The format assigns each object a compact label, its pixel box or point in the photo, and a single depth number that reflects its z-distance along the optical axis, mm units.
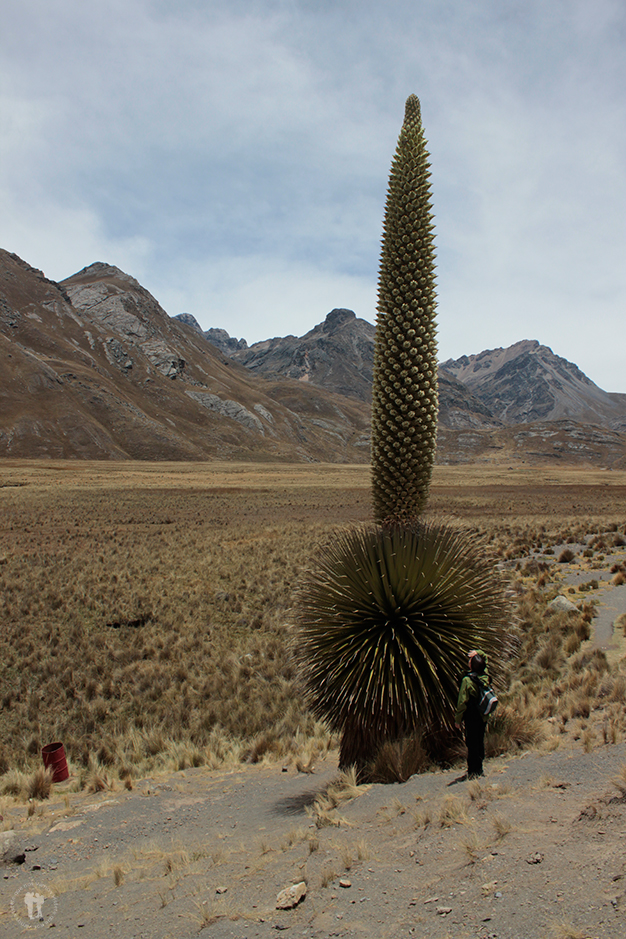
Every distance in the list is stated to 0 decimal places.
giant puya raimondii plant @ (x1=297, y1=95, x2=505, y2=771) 4781
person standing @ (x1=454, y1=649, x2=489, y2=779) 5238
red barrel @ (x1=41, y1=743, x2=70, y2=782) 7832
